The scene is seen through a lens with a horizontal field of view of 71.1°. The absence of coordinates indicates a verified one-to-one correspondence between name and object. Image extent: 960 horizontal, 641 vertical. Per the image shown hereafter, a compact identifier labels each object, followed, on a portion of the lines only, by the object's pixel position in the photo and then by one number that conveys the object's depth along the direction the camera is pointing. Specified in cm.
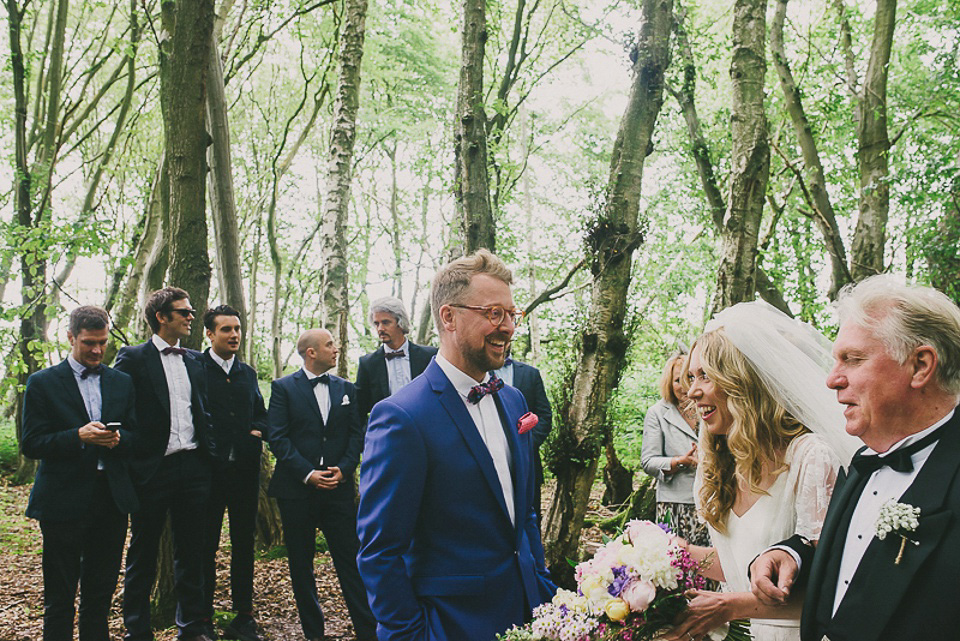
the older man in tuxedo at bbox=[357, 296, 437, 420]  636
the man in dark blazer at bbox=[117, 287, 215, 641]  507
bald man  555
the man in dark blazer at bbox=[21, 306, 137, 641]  459
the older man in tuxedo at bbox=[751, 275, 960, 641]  172
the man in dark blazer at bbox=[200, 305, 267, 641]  574
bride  258
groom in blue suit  241
